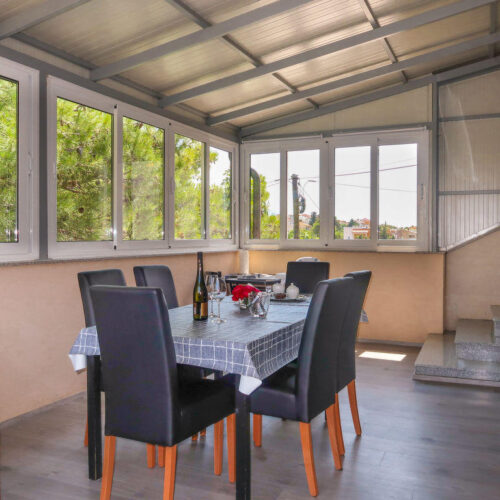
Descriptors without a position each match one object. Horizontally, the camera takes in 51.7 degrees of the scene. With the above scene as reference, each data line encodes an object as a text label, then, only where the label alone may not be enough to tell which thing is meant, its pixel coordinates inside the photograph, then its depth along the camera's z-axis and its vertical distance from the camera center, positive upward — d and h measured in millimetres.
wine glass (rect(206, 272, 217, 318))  2775 -233
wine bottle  2707 -291
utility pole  6441 +487
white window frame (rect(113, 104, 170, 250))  4367 +622
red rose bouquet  2892 -276
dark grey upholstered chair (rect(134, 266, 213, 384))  3479 -256
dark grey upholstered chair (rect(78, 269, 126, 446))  2838 -224
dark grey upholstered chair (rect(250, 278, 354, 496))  2352 -643
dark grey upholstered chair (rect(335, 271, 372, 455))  2797 -587
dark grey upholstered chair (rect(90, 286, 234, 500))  1993 -537
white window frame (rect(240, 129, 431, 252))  5922 +664
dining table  2154 -487
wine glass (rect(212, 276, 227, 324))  2744 -254
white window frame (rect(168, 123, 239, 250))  5184 +648
